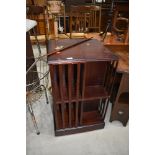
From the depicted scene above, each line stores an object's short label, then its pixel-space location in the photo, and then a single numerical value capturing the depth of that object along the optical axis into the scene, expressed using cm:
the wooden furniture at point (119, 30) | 201
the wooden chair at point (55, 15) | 320
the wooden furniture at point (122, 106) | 148
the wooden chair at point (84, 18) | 248
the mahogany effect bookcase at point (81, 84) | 119
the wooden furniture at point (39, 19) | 202
